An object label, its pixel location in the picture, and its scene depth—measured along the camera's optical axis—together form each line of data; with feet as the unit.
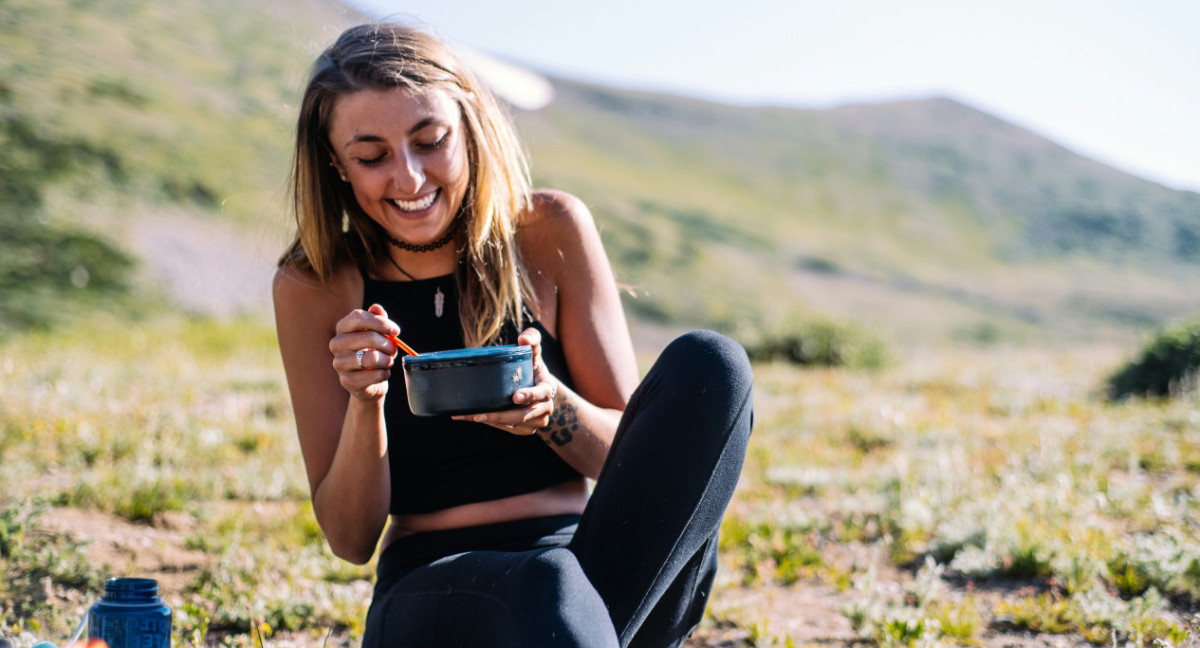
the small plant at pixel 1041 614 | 9.77
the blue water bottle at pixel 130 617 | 6.15
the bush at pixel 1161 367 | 26.25
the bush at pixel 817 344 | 42.11
